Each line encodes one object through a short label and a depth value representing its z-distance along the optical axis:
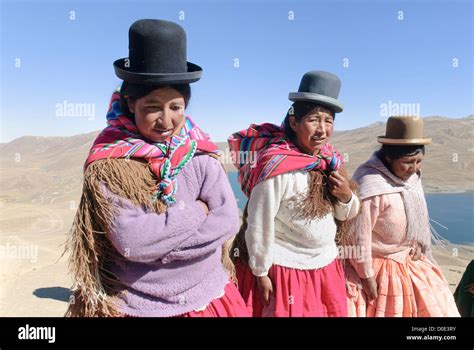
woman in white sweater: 2.19
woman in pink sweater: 2.48
